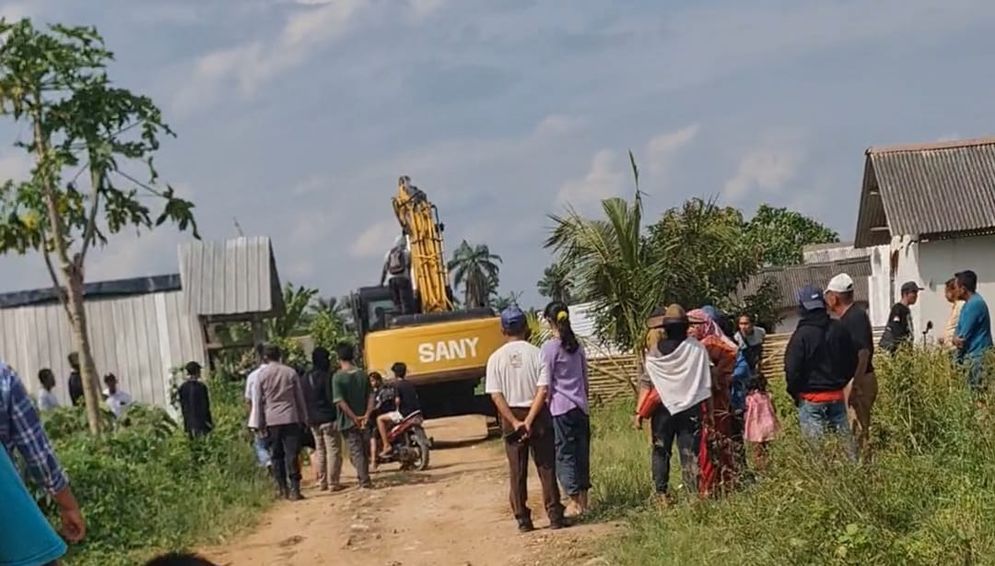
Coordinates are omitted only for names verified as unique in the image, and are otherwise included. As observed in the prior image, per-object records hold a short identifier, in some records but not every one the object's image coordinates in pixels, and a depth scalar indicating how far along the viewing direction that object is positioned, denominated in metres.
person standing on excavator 24.12
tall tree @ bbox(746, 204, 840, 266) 67.00
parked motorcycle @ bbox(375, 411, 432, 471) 18.62
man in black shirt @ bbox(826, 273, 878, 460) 10.84
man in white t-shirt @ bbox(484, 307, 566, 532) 11.85
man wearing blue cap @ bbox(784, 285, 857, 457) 10.51
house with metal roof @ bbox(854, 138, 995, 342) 25.14
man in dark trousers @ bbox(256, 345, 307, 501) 16.03
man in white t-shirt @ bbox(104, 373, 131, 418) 19.11
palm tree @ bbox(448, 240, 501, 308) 25.31
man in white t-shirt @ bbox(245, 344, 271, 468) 16.16
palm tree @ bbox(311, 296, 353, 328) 44.43
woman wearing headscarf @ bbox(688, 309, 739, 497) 10.77
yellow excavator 21.69
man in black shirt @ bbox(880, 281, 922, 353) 14.90
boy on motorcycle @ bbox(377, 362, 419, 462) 18.83
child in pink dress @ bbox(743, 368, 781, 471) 11.27
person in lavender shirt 11.97
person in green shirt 16.47
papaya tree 13.60
